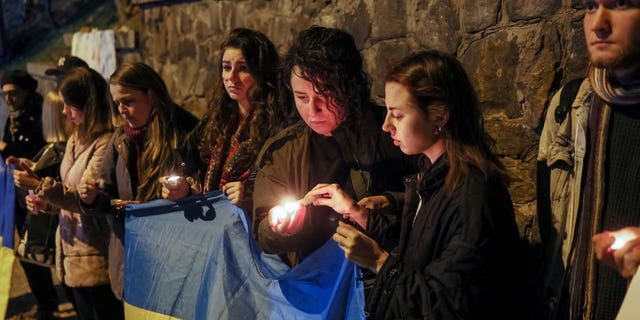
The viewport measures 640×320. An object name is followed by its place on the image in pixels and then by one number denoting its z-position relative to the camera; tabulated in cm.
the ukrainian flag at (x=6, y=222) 458
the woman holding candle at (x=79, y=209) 396
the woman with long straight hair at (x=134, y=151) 364
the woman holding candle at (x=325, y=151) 270
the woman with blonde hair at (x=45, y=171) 454
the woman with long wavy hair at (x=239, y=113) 336
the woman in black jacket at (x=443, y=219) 200
